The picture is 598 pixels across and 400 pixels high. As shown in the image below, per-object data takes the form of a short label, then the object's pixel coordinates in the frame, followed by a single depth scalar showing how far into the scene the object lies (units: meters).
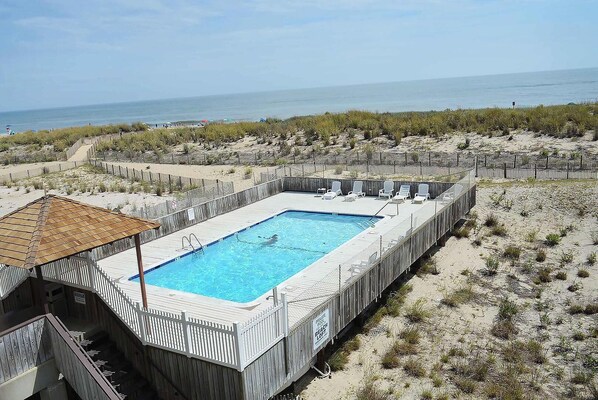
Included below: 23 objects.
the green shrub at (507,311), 13.74
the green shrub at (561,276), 15.84
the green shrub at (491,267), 16.64
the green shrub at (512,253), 17.60
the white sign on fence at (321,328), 10.73
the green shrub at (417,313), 13.77
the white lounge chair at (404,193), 22.21
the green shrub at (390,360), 11.66
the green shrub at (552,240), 18.33
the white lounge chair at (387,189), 23.28
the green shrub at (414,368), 11.33
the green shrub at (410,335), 12.62
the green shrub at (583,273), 15.85
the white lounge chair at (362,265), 12.37
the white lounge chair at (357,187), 24.25
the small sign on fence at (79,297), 11.50
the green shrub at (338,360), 11.70
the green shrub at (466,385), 10.60
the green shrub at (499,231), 19.61
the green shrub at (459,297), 14.65
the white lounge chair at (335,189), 24.09
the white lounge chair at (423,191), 22.36
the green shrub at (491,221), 20.44
